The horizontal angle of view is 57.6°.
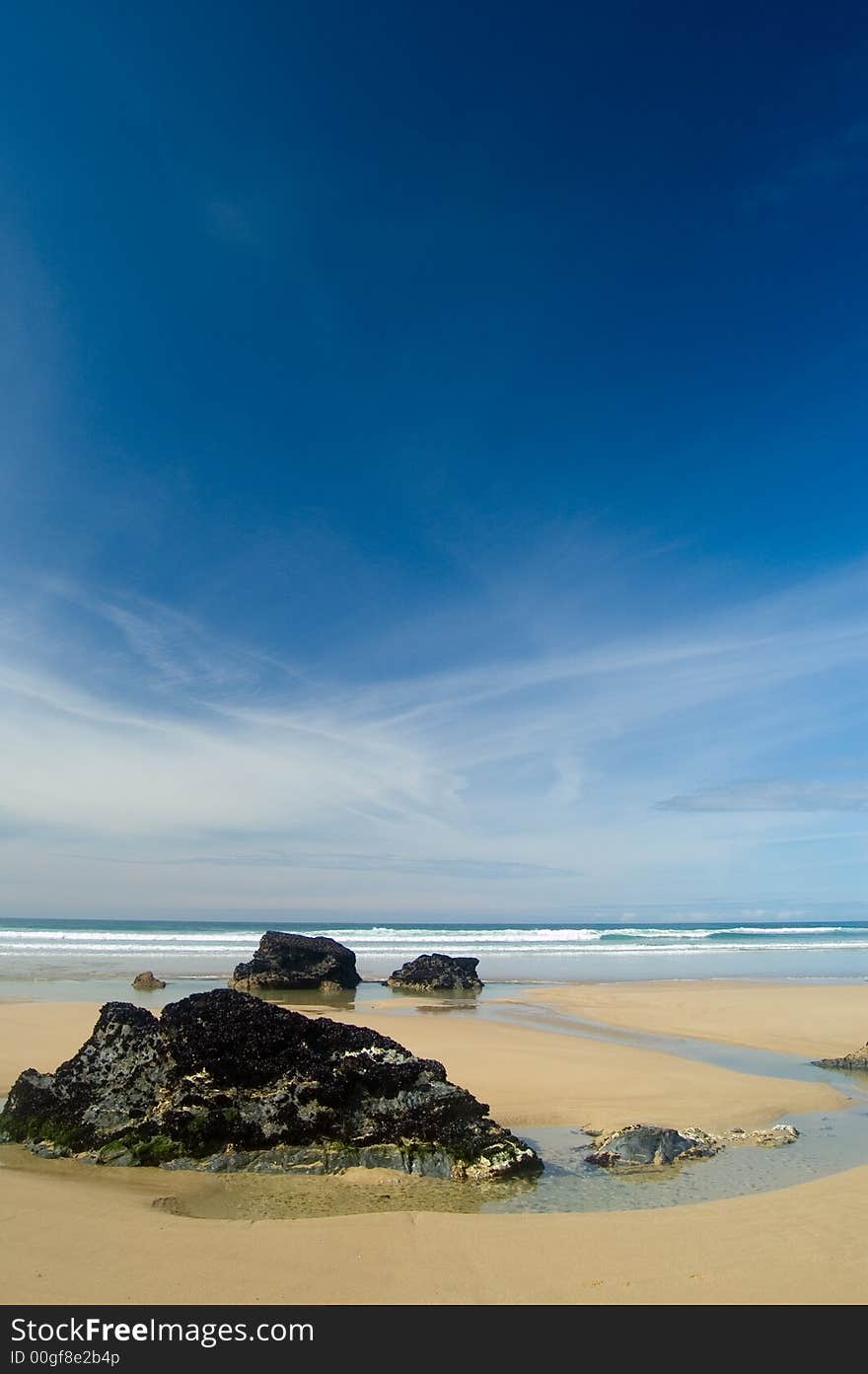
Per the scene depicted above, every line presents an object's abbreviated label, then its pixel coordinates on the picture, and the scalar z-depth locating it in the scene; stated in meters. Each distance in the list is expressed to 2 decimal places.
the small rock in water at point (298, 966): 29.02
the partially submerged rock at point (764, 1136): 9.61
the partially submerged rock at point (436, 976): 30.72
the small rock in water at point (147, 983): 25.69
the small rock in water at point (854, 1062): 15.01
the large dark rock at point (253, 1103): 7.92
